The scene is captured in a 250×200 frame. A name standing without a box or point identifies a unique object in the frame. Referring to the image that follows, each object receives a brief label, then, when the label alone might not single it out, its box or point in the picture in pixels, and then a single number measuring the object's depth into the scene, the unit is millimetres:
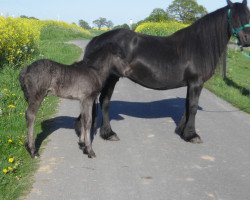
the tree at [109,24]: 140788
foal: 5059
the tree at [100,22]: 140250
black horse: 6180
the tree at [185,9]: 61203
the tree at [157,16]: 45016
